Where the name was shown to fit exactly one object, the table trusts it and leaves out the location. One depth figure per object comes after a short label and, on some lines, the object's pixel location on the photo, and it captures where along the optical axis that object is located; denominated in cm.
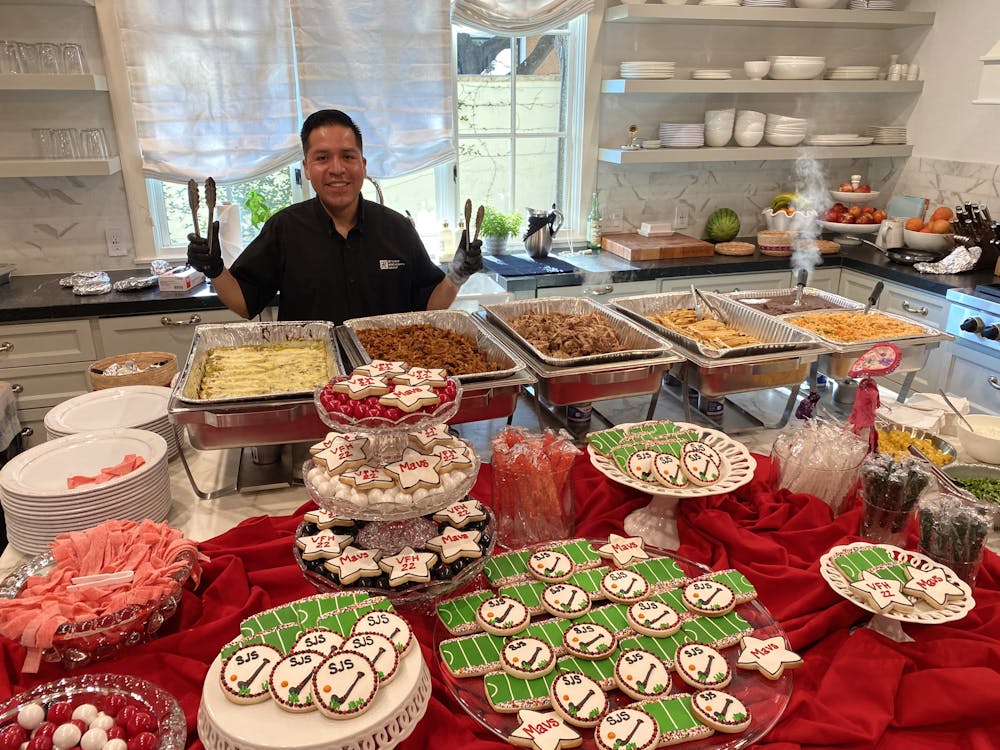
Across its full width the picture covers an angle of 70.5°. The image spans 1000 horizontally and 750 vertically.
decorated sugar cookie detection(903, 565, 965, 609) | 122
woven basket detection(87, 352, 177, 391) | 212
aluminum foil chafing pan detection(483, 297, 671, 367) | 192
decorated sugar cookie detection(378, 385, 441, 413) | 116
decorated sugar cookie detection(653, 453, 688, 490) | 149
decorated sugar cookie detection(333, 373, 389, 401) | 118
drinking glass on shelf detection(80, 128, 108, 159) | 353
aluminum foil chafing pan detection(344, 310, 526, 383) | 196
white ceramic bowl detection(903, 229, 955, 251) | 406
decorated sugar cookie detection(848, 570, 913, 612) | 119
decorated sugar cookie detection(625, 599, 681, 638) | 116
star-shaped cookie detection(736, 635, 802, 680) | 110
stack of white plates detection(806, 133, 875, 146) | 448
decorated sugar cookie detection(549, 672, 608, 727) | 101
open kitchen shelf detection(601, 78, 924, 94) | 405
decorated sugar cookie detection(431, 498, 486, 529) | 129
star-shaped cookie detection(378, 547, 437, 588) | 116
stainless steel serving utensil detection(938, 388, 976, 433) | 196
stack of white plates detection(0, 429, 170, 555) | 142
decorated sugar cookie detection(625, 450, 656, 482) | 152
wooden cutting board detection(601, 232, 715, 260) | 404
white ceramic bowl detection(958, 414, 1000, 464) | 184
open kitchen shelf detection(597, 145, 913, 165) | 414
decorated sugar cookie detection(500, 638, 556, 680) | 108
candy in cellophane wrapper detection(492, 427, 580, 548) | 144
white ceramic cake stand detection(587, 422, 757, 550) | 147
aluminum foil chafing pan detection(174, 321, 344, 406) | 208
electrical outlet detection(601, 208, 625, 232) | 457
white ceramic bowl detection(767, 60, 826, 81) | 423
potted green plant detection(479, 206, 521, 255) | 420
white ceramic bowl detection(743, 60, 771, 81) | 421
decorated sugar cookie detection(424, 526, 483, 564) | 121
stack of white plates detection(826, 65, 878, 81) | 436
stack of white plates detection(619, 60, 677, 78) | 408
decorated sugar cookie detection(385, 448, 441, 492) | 117
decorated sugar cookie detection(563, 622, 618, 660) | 112
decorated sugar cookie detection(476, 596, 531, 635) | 116
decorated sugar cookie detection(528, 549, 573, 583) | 129
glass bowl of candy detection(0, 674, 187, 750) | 91
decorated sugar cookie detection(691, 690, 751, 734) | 100
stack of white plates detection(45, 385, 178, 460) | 177
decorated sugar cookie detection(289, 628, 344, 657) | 100
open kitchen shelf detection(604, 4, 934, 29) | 395
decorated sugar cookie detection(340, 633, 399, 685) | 96
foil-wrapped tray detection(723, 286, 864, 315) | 262
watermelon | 454
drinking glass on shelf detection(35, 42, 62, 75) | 333
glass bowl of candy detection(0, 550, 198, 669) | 111
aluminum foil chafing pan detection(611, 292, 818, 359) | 204
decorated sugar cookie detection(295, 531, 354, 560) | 121
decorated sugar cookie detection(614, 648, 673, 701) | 106
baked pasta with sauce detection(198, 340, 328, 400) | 180
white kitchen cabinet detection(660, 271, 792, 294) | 393
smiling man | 253
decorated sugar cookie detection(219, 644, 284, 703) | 92
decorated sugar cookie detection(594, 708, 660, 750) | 97
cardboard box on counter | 340
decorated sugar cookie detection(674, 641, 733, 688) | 107
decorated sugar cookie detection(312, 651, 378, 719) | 90
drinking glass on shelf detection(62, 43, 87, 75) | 338
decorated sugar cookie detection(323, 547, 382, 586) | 117
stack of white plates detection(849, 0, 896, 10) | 433
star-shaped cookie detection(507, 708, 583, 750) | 97
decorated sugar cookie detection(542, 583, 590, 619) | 120
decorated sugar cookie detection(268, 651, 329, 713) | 91
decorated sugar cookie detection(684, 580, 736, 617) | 122
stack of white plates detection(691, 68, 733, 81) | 416
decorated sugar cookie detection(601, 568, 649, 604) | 124
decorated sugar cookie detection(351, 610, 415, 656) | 101
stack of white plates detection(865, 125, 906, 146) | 459
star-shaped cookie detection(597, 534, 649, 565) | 135
